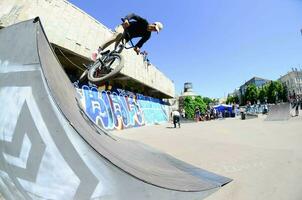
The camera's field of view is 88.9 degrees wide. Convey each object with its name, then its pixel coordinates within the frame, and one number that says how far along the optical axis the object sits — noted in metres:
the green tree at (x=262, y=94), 51.79
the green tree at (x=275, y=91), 48.88
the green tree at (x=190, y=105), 30.77
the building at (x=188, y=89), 43.27
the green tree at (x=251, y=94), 54.10
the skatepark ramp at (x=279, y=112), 10.89
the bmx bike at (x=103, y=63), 3.65
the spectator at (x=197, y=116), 17.34
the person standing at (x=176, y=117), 10.85
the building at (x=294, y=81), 58.73
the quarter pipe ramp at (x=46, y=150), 1.41
